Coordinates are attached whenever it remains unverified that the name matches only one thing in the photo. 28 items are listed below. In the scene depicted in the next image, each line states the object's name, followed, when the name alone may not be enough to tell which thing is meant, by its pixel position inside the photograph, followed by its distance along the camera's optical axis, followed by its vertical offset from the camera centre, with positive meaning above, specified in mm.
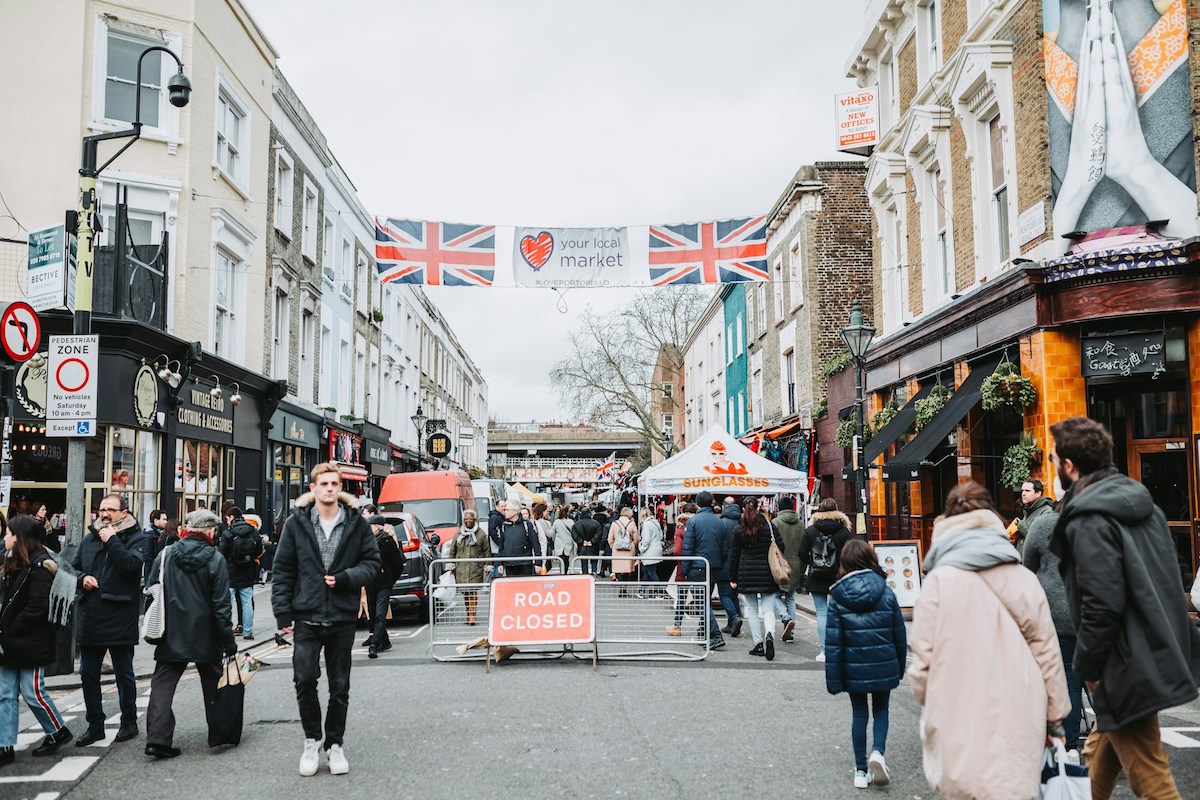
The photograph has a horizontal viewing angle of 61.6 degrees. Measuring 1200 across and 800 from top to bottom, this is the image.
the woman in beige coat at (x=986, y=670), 4164 -775
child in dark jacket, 6141 -996
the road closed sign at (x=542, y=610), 10578 -1261
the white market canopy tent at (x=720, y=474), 17062 +267
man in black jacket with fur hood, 6590 -668
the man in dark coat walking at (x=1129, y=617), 4348 -572
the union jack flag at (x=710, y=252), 16766 +3948
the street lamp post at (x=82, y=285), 10406 +2185
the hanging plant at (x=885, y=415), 19359 +1408
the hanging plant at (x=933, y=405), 16703 +1384
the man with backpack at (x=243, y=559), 13141 -882
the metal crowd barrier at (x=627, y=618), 11047 -1421
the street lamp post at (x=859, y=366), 15258 +1882
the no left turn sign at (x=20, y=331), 9865 +1639
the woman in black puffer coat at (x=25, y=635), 6922 -983
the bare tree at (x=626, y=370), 48562 +5833
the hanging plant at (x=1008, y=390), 13930 +1353
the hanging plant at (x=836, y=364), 23391 +2938
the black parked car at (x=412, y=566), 14742 -1115
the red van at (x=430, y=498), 21750 -154
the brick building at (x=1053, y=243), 12820 +3462
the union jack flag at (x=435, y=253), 16828 +3978
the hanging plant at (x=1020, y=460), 13773 +370
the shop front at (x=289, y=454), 24078 +988
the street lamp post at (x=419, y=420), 33406 +2363
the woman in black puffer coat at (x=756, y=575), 11188 -956
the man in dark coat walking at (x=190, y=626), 6941 -932
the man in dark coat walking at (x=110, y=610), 7527 -888
